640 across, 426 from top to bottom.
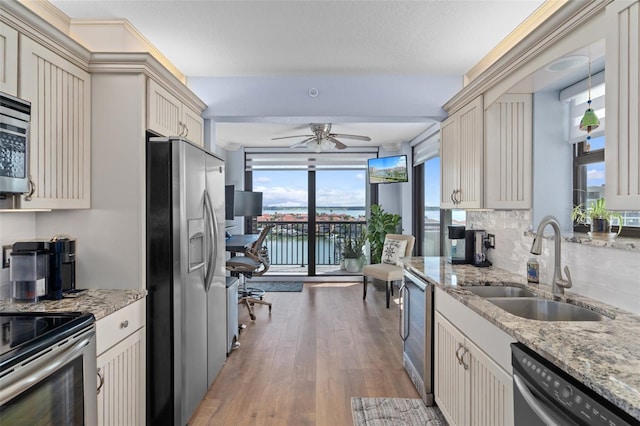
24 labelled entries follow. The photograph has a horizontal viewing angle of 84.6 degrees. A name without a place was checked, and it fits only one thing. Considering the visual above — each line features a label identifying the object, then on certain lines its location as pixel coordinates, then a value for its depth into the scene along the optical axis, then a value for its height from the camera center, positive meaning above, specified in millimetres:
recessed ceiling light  1740 +763
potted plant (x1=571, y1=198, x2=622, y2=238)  2021 -46
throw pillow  5266 -600
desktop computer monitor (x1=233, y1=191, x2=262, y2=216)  5539 +116
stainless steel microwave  1502 +294
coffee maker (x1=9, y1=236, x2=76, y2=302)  1753 -307
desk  4316 -430
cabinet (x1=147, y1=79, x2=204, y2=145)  2203 +684
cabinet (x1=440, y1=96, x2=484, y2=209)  2480 +423
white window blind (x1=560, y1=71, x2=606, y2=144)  2105 +695
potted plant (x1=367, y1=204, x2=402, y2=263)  6027 -297
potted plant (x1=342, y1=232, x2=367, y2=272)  6602 -835
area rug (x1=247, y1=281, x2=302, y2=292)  5910 -1313
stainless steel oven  1170 -587
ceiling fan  4836 +1034
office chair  4352 -700
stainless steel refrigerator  2119 -425
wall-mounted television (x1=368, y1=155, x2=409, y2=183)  5996 +724
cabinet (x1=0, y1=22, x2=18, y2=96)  1567 +683
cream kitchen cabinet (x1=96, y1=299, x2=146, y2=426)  1680 -811
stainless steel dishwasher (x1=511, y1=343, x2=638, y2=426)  952 -572
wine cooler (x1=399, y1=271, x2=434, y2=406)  2441 -924
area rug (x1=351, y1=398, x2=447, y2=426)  2281 -1370
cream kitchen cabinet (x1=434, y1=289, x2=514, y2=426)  1503 -794
